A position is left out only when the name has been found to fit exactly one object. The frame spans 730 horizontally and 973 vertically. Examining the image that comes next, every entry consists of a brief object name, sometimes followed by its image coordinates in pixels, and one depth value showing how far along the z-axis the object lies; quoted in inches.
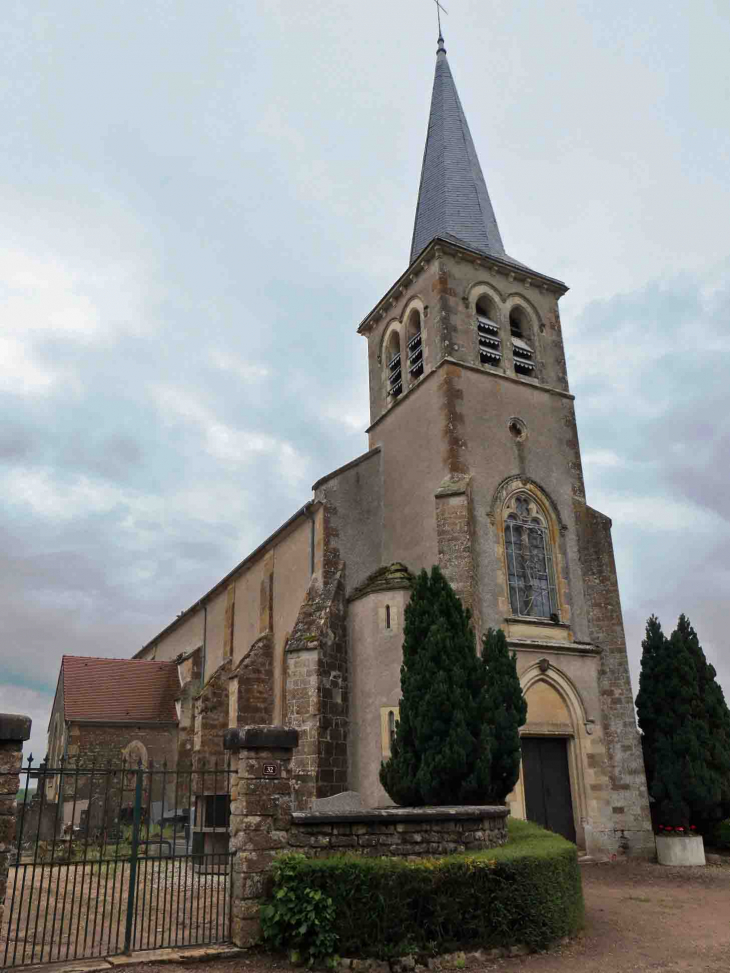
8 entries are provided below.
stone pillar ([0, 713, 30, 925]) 282.0
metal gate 311.0
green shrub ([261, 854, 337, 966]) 300.7
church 638.5
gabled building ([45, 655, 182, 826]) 1000.9
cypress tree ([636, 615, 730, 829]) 642.2
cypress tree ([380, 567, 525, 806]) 509.4
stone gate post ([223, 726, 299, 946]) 316.5
